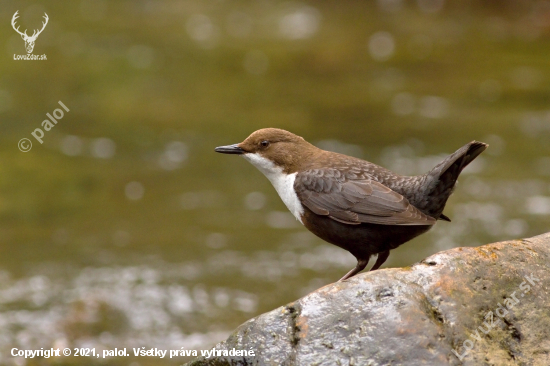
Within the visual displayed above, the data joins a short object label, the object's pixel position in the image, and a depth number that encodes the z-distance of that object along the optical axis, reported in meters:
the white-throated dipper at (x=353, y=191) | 7.19
